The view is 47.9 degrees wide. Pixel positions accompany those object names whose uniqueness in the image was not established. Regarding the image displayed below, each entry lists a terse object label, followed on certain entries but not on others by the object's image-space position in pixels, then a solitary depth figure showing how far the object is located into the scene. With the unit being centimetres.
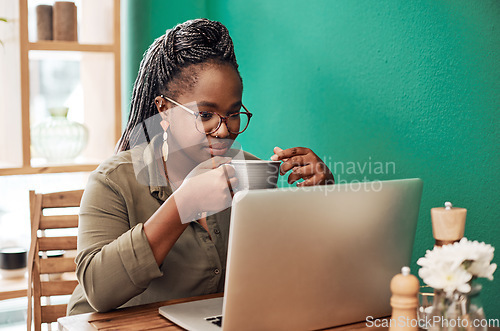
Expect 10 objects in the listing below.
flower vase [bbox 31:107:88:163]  240
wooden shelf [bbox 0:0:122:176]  233
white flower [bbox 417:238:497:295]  83
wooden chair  181
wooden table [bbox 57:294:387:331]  104
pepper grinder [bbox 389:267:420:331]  84
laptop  87
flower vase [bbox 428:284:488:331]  84
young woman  115
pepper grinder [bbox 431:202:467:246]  91
